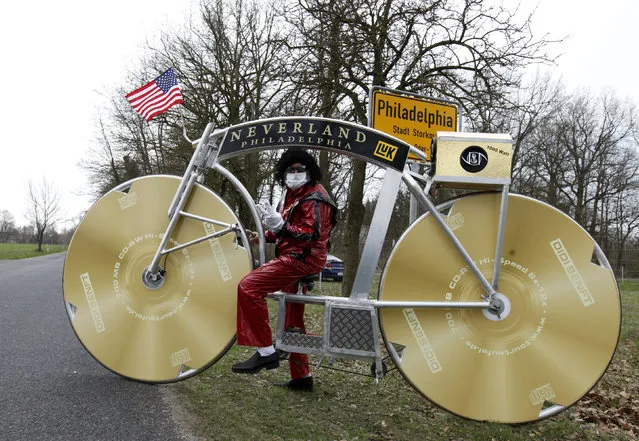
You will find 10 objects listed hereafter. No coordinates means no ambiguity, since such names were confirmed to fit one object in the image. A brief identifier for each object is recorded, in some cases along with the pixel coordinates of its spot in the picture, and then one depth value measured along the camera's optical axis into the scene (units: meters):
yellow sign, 7.30
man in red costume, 4.05
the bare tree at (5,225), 107.04
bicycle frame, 4.02
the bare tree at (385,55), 10.88
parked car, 26.34
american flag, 4.98
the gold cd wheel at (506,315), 3.90
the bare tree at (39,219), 64.19
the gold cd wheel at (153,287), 4.40
